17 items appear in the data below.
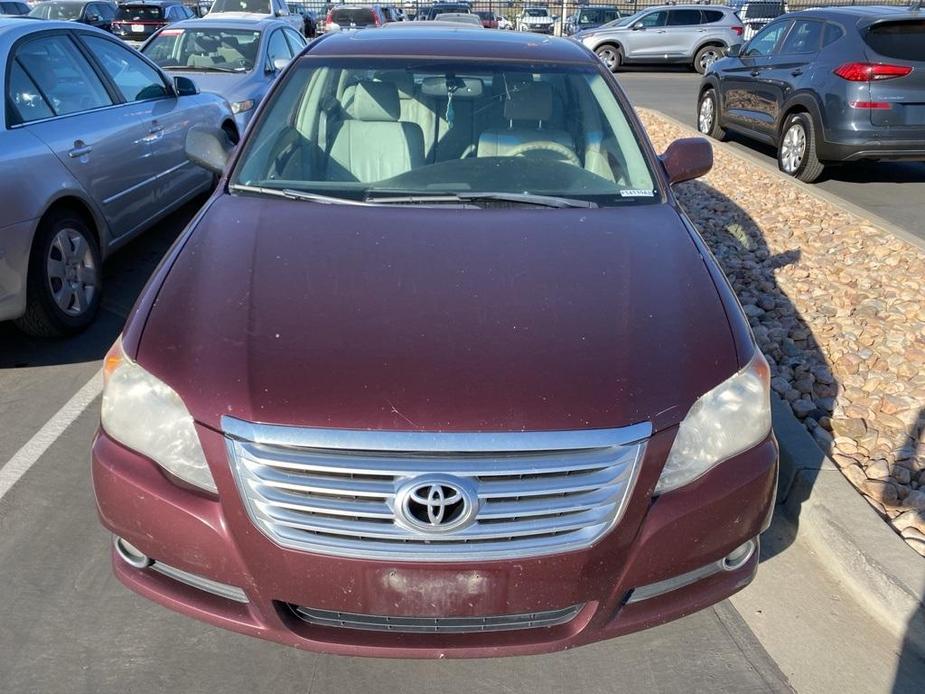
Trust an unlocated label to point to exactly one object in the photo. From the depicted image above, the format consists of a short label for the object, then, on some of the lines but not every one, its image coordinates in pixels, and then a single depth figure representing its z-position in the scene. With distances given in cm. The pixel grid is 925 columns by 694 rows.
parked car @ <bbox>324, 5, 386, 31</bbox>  2435
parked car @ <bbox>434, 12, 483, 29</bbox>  2127
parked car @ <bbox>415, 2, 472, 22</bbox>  2995
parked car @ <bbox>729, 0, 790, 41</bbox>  2967
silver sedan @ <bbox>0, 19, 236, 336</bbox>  432
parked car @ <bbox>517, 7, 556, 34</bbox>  3284
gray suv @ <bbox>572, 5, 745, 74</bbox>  2238
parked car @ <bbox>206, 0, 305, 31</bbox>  1822
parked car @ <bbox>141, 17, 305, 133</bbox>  959
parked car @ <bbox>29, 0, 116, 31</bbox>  2042
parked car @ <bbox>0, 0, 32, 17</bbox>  1945
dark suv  801
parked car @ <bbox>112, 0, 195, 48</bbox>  2011
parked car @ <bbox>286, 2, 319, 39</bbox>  1994
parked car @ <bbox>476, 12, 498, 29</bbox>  2999
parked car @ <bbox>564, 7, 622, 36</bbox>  2775
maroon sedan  207
